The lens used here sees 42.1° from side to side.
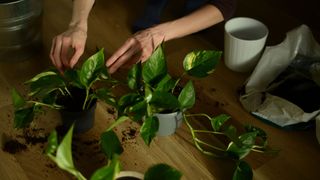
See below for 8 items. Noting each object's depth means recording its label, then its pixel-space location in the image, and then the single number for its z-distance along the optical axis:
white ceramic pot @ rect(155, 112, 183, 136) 1.05
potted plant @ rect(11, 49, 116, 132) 0.93
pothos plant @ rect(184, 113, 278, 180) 0.98
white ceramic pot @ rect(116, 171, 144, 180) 0.86
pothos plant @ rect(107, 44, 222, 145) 0.90
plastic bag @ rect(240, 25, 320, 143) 1.21
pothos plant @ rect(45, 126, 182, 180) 0.61
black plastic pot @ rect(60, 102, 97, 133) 1.05
